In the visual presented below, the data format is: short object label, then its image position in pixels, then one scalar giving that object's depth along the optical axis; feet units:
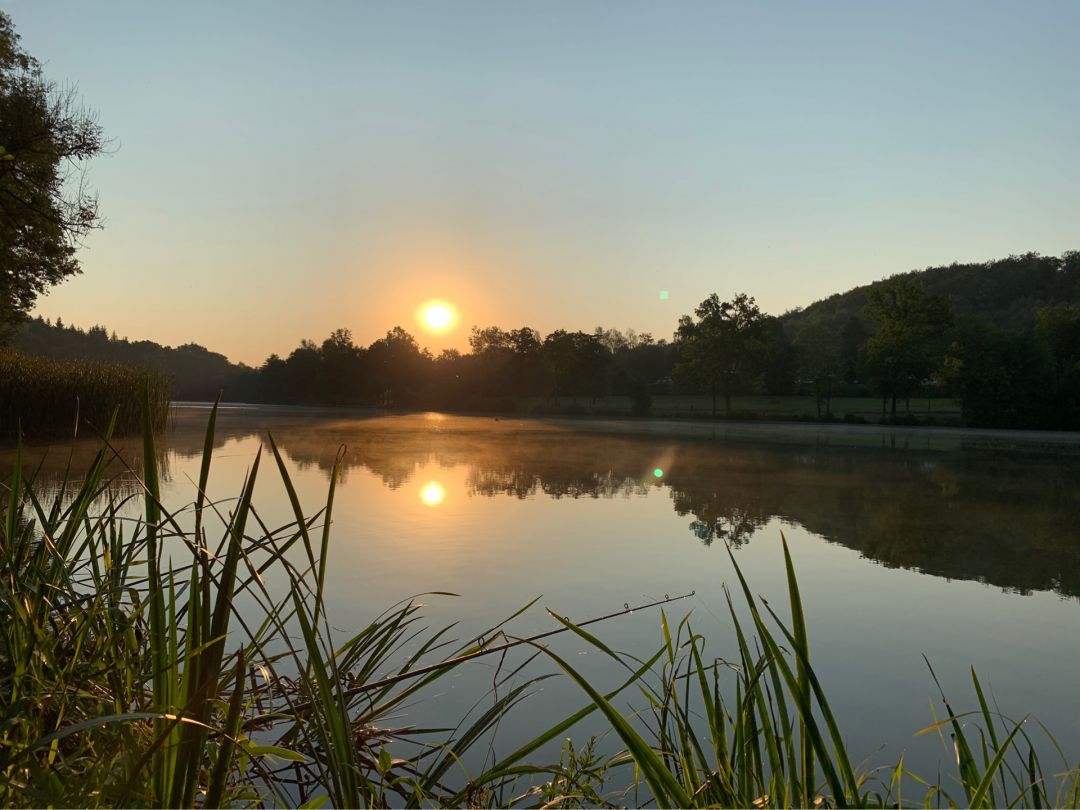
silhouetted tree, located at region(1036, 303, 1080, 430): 98.27
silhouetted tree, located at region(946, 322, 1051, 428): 99.91
